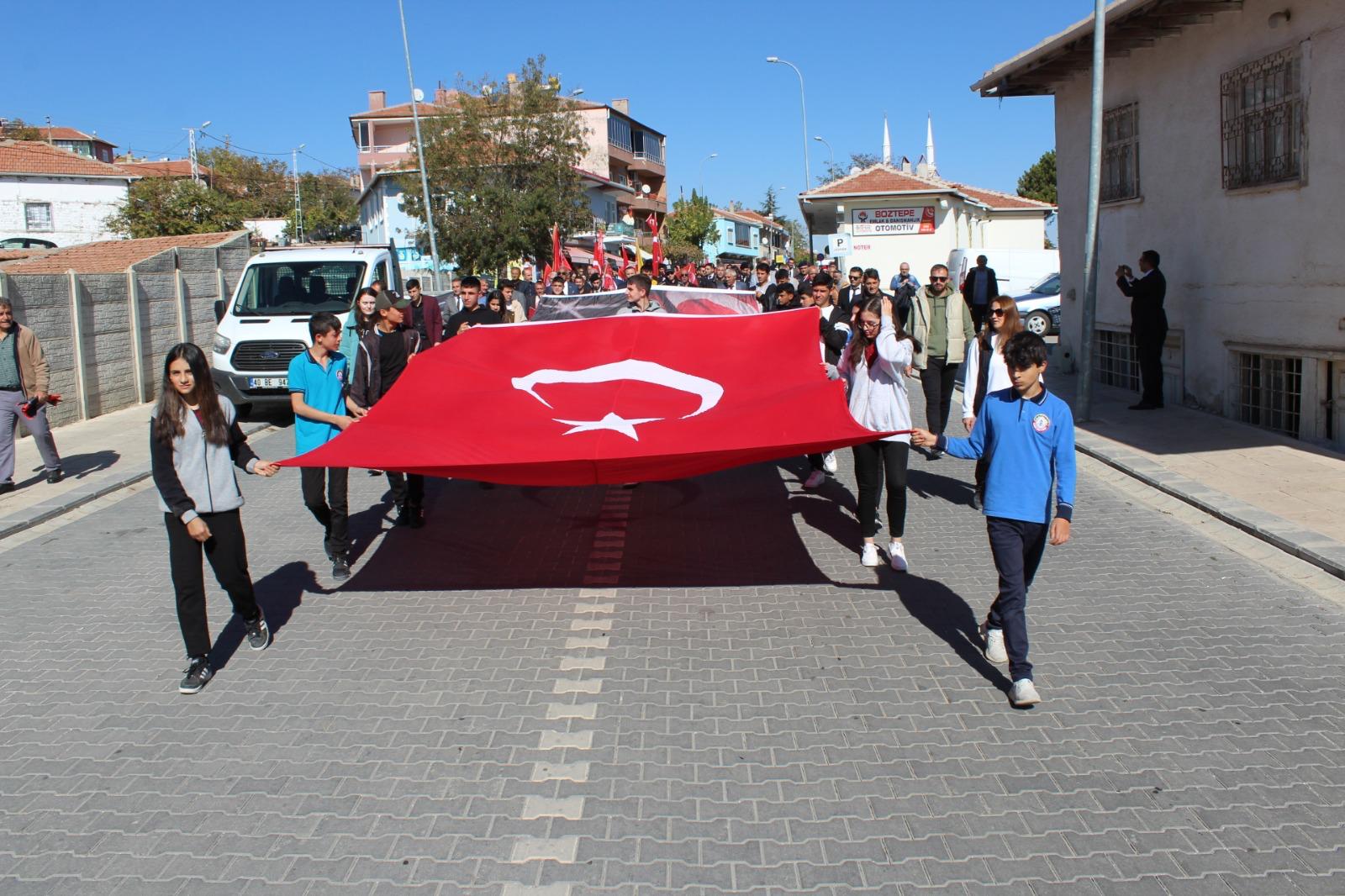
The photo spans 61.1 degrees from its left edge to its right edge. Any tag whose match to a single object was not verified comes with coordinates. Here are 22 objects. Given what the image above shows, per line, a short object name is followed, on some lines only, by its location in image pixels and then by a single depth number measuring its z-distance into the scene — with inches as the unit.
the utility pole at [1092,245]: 530.0
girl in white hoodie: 314.3
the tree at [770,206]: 5378.9
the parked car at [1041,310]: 1135.6
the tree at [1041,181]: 3208.7
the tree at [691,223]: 3307.1
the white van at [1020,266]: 1299.2
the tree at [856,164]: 3213.6
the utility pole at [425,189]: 1359.5
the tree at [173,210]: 1726.1
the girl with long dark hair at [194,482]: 236.4
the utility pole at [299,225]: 2555.6
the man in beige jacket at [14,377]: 448.8
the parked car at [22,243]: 1467.8
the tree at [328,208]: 2847.0
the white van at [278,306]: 655.8
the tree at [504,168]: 1521.9
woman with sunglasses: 320.2
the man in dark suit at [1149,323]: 576.1
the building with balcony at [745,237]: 4101.9
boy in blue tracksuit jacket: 218.1
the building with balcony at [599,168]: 2453.2
